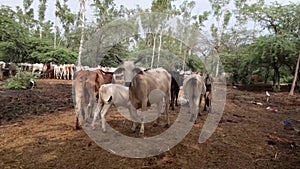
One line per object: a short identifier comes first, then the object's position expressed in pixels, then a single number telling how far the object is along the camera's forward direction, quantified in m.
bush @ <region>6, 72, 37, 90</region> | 16.34
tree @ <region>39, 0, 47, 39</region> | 48.34
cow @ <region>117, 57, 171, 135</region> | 6.94
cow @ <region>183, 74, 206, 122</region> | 9.15
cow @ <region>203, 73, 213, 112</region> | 10.51
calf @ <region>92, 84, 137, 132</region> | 6.96
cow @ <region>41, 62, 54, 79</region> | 25.80
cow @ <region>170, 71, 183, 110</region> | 10.71
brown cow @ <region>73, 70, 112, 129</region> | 7.19
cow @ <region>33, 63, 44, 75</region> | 25.34
